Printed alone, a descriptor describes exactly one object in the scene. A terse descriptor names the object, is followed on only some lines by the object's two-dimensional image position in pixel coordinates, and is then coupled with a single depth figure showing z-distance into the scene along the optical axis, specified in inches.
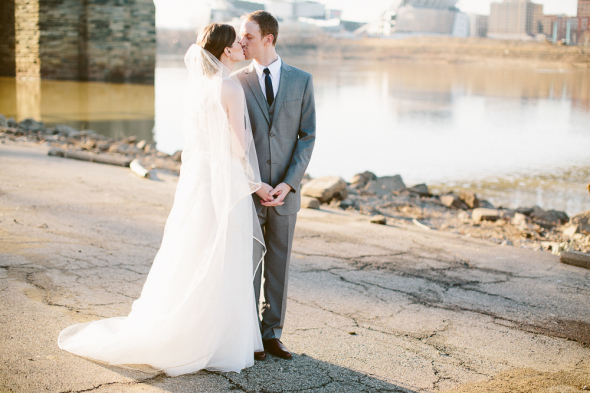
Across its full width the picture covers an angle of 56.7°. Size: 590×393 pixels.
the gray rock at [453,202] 332.5
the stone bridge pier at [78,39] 1009.5
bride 99.2
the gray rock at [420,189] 361.1
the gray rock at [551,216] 310.2
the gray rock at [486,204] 351.6
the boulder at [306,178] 396.0
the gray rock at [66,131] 507.3
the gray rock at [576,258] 191.5
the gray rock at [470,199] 339.0
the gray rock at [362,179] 395.3
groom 106.9
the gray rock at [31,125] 506.8
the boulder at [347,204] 304.8
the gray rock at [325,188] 304.5
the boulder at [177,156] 437.3
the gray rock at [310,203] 278.5
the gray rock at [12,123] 499.8
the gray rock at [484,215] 291.6
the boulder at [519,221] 279.1
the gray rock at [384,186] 359.3
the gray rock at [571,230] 265.0
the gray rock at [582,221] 266.5
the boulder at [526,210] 324.2
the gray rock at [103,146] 439.9
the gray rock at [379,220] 251.9
